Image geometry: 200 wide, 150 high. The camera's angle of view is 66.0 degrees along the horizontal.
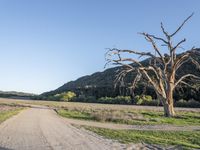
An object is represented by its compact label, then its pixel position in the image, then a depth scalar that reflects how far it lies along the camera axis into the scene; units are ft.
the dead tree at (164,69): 47.46
